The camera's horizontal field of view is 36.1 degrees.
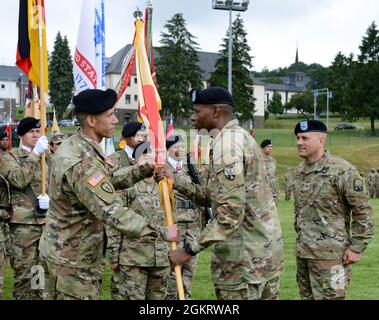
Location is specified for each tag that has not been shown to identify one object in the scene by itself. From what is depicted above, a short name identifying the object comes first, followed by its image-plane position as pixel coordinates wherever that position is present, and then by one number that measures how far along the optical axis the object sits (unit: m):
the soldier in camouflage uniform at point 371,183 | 28.24
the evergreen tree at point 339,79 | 84.50
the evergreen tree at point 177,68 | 73.38
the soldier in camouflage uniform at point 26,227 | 7.65
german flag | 8.38
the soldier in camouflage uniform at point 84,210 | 4.39
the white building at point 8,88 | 103.00
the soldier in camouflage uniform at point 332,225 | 5.82
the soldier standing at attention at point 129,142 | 7.09
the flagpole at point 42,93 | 7.44
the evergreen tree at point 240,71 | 70.75
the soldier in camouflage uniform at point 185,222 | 7.47
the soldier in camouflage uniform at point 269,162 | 15.35
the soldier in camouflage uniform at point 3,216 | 7.02
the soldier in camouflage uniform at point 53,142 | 8.26
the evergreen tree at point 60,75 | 80.78
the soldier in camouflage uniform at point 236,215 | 4.39
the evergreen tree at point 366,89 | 68.56
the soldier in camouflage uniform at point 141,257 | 6.34
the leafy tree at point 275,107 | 113.25
